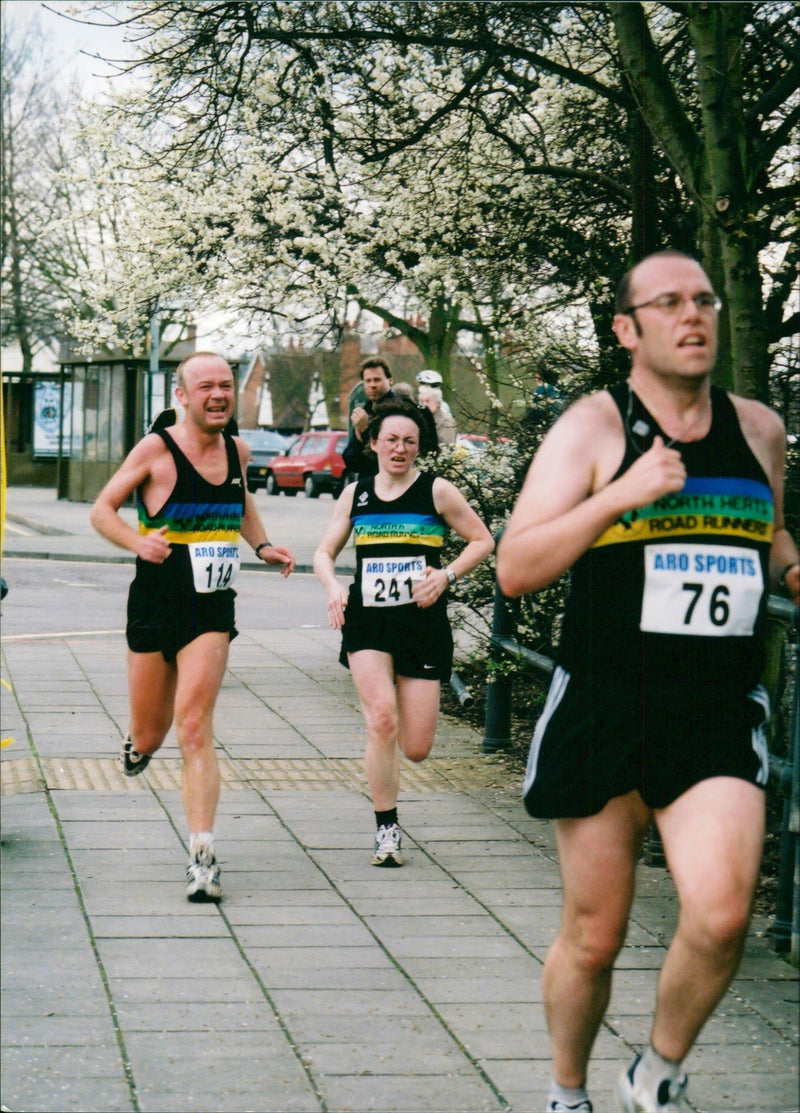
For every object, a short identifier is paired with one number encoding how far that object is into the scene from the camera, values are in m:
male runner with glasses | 5.62
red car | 74.13
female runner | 10.90
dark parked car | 81.45
